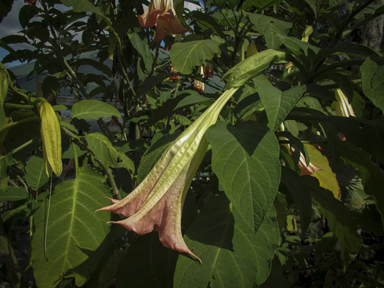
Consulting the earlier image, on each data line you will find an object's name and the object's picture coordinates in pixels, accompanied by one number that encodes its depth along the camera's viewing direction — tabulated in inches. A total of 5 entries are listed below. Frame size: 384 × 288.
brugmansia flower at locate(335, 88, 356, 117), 35.3
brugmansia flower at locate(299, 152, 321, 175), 33.7
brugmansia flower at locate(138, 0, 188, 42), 38.4
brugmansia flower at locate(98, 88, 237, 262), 17.0
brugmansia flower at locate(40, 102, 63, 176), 23.8
